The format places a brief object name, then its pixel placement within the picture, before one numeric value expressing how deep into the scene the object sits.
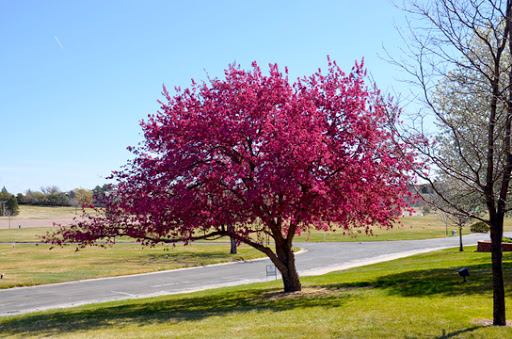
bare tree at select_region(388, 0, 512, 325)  9.12
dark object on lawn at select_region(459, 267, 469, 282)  15.19
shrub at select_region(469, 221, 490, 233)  42.93
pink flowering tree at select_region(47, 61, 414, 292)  14.34
